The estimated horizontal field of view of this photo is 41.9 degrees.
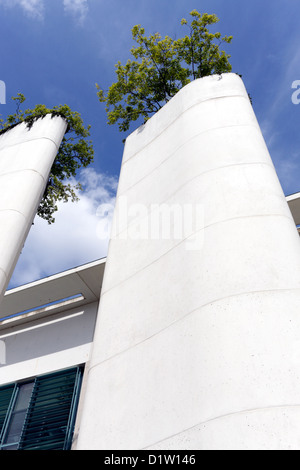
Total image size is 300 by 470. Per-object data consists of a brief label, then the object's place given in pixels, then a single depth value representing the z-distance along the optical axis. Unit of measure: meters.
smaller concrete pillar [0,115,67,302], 7.84
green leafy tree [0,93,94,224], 15.25
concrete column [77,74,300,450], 3.49
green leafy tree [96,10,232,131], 13.24
